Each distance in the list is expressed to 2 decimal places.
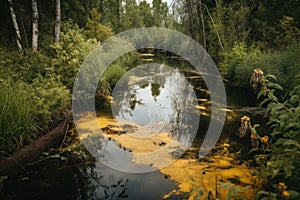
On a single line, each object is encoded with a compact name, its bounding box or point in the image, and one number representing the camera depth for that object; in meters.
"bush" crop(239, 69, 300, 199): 1.96
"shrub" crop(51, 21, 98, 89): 6.28
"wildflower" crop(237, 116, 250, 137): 2.72
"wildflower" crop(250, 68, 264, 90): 2.69
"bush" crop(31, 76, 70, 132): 4.55
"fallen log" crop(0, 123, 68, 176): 3.45
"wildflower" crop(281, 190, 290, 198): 1.75
